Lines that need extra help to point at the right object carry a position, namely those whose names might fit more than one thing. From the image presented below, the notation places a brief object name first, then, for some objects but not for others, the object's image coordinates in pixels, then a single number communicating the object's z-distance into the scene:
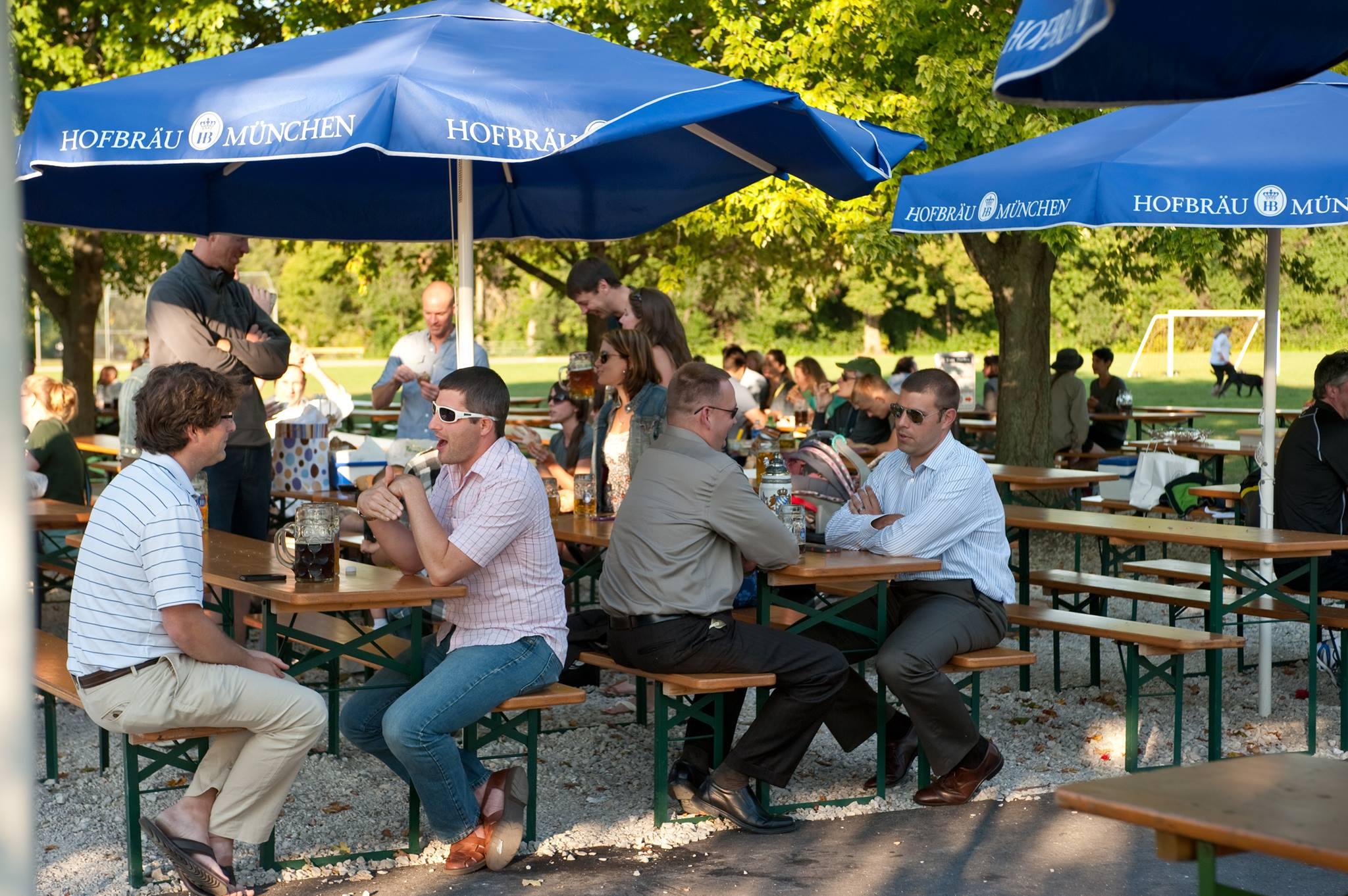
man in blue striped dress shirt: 5.30
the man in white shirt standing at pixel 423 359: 7.69
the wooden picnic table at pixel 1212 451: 11.23
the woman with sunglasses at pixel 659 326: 6.14
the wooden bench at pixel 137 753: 4.29
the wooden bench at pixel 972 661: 5.37
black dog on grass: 39.62
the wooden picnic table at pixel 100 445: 10.87
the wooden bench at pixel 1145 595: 6.40
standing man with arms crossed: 6.61
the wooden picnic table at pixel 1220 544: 5.80
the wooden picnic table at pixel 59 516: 6.69
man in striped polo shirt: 4.10
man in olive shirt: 4.94
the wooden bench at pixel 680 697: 4.95
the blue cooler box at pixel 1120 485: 11.62
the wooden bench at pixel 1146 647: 5.63
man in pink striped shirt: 4.52
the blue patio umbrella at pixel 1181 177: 5.82
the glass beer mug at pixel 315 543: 4.65
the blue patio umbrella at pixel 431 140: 4.59
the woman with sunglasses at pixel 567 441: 6.54
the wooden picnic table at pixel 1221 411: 17.46
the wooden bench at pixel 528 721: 4.67
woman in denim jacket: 5.89
